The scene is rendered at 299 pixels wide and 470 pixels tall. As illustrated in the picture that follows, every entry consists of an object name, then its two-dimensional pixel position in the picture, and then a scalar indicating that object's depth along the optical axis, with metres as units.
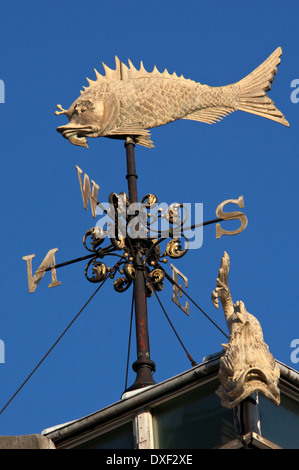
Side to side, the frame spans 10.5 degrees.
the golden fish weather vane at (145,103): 29.75
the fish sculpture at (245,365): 22.33
